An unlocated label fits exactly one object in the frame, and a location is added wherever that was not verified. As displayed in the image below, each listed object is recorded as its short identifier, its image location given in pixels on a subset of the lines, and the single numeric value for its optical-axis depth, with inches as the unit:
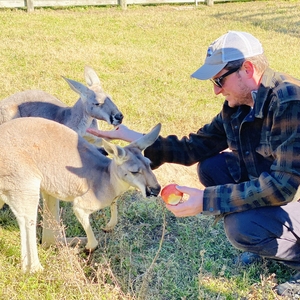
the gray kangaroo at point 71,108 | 177.5
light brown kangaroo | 121.3
